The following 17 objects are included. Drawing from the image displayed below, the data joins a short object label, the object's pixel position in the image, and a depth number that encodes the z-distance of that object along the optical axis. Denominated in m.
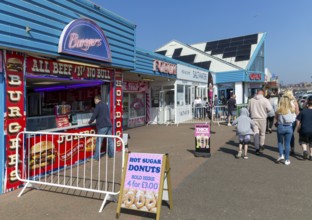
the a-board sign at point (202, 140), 7.16
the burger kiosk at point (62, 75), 4.72
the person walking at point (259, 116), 7.44
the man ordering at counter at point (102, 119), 6.87
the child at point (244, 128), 6.89
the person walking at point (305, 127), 6.59
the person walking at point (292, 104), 6.64
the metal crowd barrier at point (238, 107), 14.93
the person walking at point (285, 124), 6.30
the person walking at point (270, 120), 11.05
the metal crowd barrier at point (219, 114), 16.38
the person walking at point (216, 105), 17.02
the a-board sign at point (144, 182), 3.61
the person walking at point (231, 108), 14.25
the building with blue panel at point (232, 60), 24.00
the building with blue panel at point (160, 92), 13.71
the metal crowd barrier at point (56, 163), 4.93
